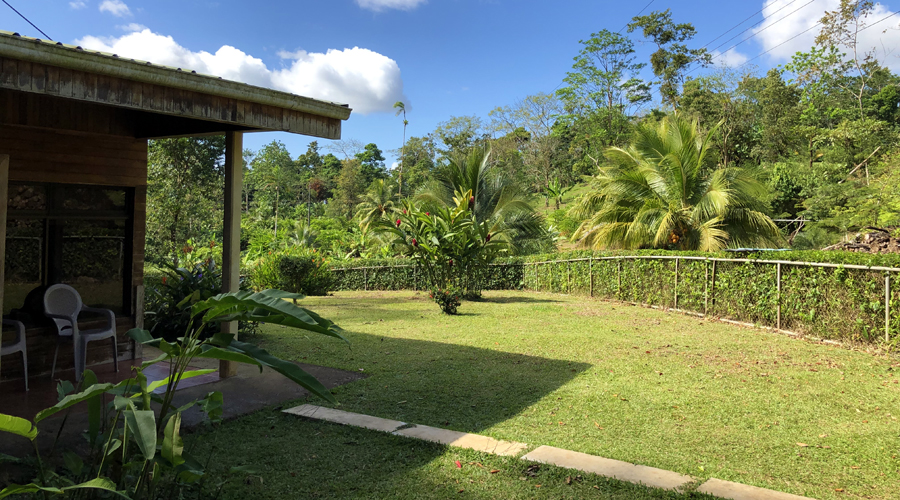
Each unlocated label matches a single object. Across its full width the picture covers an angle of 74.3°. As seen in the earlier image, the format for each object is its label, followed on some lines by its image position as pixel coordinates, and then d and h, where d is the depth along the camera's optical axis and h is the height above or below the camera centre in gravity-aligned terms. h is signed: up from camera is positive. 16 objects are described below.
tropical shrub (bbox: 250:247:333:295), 15.82 -0.37
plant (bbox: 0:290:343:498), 2.03 -0.54
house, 4.46 +0.81
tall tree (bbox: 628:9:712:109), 37.00 +13.44
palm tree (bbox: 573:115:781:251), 14.11 +1.61
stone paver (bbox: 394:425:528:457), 3.99 -1.25
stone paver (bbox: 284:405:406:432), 4.48 -1.24
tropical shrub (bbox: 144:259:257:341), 7.89 -0.53
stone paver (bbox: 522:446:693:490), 3.44 -1.25
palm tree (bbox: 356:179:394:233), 33.16 +3.26
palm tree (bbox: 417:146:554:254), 21.20 +2.40
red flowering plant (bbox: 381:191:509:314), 13.16 +0.46
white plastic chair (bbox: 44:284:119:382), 5.41 -0.56
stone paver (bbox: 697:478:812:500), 3.21 -1.25
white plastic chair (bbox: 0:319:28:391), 4.96 -0.75
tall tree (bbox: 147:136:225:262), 16.27 +2.08
